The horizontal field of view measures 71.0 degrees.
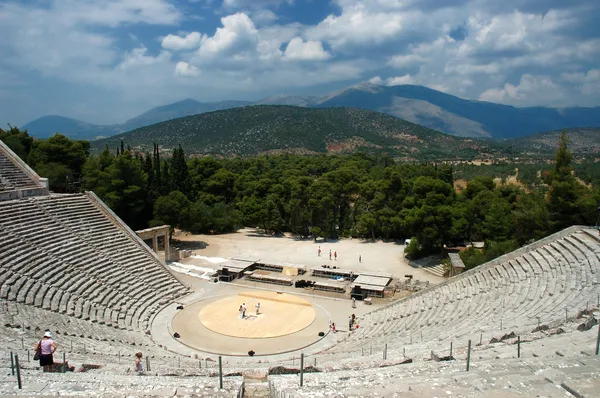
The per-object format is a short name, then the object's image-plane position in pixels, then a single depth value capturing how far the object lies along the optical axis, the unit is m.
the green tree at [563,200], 26.92
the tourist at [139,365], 12.51
